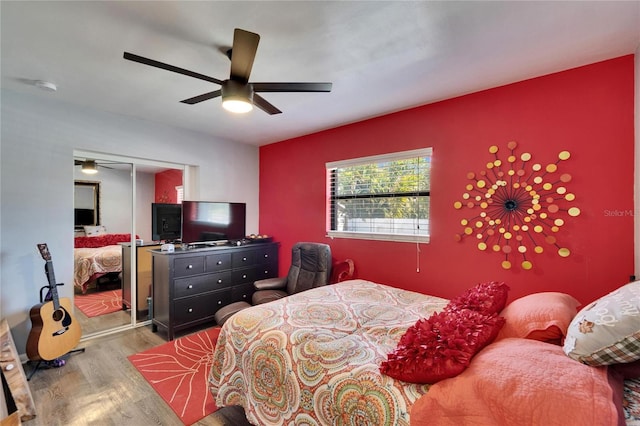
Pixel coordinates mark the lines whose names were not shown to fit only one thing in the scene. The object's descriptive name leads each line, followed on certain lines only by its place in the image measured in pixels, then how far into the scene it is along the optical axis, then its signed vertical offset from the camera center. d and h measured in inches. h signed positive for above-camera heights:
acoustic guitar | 98.0 -42.1
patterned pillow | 37.9 -17.1
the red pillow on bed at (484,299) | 63.1 -20.5
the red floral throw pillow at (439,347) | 44.5 -22.7
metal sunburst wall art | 88.5 +2.4
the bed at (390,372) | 36.2 -28.7
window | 119.3 +7.9
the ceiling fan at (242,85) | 60.7 +33.1
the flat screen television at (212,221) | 145.2 -4.9
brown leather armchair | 136.0 -30.8
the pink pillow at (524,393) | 33.9 -23.6
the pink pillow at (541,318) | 51.6 -20.7
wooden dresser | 126.0 -34.4
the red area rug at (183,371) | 81.8 -56.8
